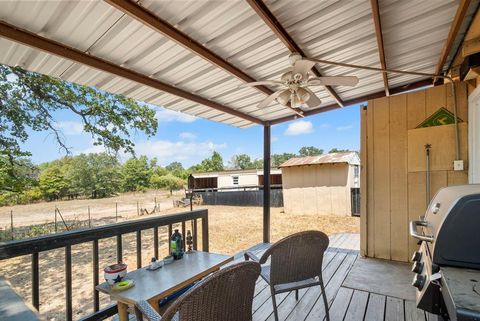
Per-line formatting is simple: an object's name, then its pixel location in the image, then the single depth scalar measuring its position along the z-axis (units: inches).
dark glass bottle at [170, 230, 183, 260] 83.0
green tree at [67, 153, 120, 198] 754.8
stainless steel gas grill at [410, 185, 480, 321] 33.3
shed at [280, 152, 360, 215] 399.9
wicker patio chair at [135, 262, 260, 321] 39.8
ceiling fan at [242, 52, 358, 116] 94.6
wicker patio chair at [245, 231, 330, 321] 73.5
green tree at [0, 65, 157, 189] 253.3
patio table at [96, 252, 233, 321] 58.0
